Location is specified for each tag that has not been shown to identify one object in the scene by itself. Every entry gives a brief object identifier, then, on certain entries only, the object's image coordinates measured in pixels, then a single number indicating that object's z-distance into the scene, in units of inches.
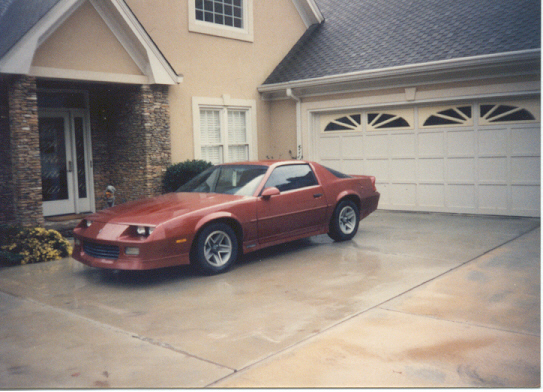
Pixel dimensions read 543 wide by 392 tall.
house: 386.3
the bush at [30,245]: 316.5
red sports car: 258.2
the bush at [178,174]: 445.9
